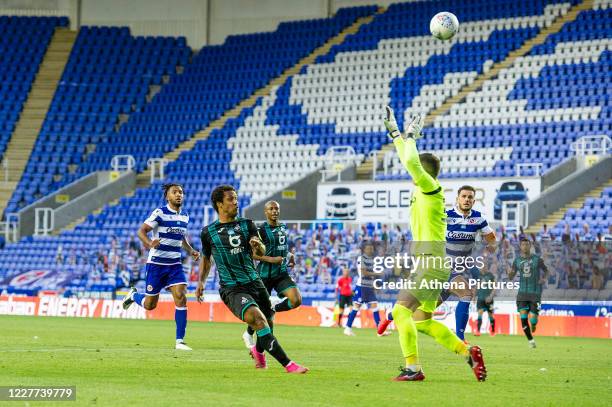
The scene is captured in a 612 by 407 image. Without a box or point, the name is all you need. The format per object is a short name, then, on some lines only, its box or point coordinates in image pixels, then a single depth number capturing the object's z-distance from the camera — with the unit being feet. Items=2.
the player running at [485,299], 81.82
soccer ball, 68.23
